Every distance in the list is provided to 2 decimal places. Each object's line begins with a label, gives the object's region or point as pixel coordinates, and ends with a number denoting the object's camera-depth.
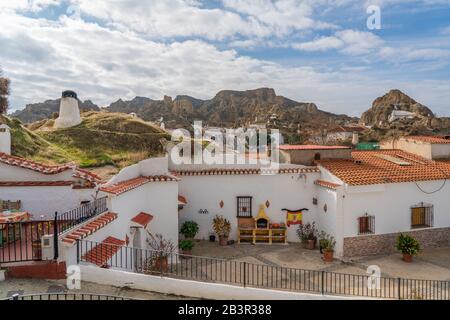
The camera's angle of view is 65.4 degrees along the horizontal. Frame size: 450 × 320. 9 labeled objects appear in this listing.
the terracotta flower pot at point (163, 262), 12.65
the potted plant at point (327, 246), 15.77
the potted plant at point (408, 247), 15.60
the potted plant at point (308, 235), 17.36
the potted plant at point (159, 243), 14.95
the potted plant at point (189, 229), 17.22
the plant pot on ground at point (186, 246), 15.74
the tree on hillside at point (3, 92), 29.98
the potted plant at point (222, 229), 17.53
